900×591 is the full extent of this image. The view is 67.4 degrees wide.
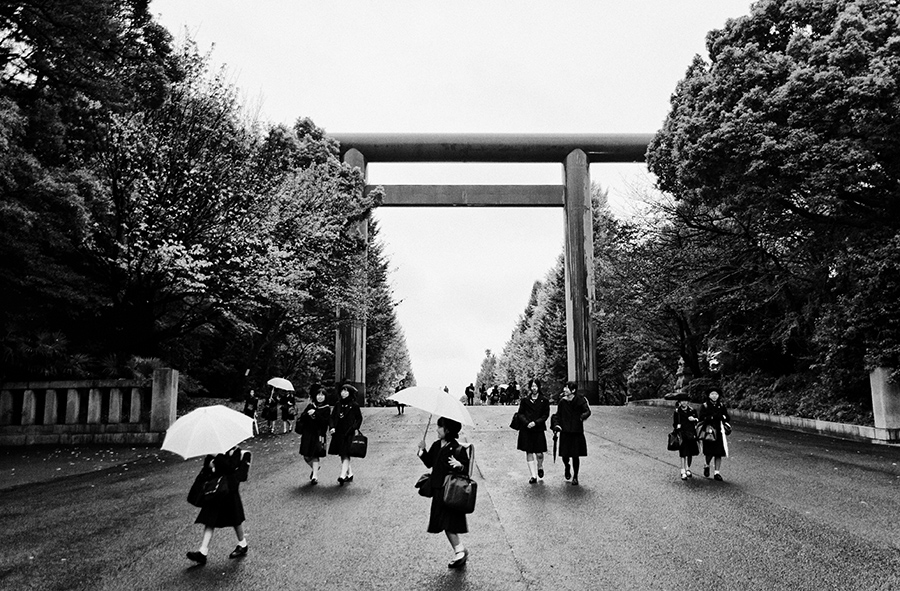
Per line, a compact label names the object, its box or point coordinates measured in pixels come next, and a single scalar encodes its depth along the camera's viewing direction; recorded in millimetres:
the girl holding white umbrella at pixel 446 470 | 5648
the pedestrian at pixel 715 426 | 9648
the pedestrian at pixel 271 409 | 18766
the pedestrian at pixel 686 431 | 9805
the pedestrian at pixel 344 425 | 9953
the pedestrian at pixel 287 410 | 18703
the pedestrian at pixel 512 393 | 44731
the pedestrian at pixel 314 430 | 10008
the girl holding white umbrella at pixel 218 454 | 5609
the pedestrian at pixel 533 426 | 9922
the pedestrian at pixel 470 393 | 42312
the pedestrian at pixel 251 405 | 18109
